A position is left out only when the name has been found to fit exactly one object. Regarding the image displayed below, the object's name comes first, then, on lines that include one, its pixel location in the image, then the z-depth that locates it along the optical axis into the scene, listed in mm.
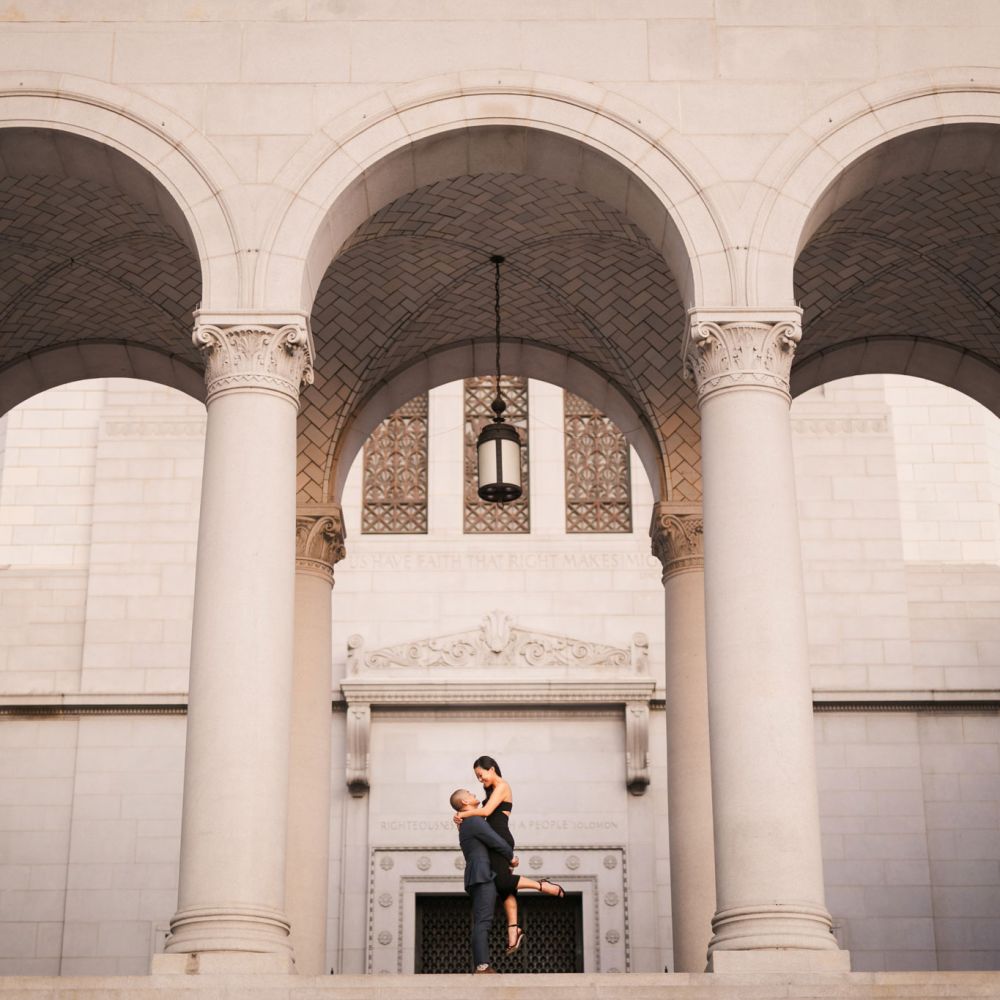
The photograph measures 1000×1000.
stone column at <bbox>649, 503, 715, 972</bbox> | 18953
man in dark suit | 14828
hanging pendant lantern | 19453
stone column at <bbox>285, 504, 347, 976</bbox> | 19172
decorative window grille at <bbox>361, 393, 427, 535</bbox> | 27031
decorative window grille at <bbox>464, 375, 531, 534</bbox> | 27000
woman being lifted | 14977
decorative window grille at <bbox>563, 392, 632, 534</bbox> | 27109
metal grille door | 24531
